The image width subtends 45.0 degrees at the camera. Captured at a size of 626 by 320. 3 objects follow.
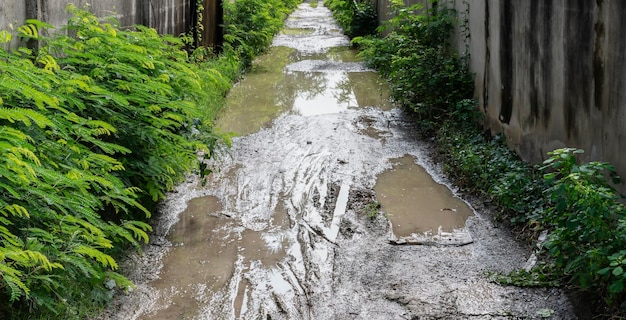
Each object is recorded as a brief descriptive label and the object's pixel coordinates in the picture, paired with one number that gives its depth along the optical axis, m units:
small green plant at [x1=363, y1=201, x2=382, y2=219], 6.79
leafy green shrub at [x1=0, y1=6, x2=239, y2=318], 4.13
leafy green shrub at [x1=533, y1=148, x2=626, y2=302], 4.59
